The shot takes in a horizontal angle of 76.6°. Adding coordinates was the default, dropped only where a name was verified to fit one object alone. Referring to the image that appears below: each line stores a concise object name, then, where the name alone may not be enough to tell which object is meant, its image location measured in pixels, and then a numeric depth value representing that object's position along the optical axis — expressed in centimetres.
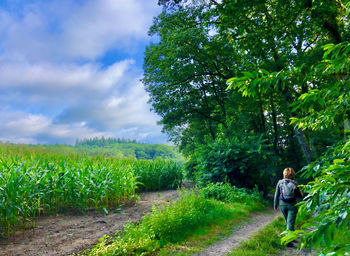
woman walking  555
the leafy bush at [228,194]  976
